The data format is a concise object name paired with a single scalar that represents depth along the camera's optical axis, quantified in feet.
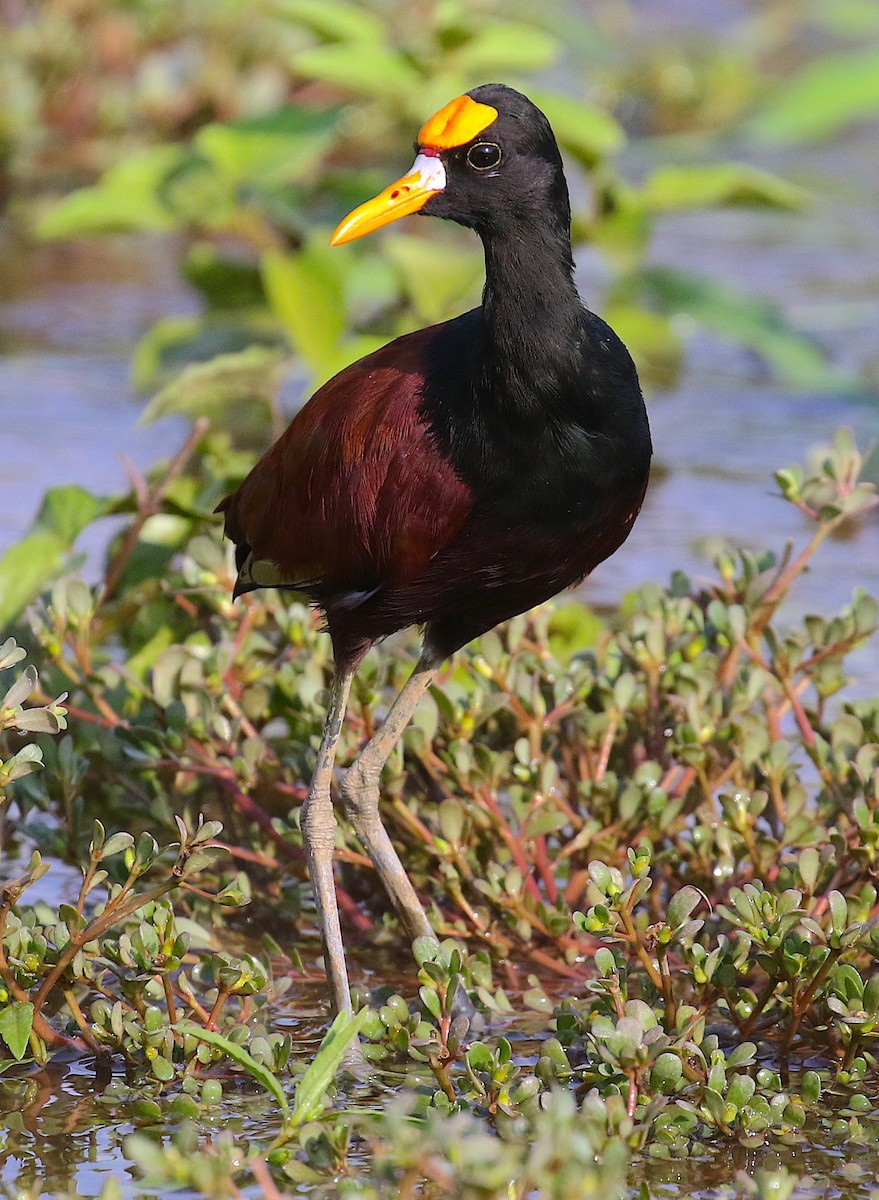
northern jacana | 19.84
